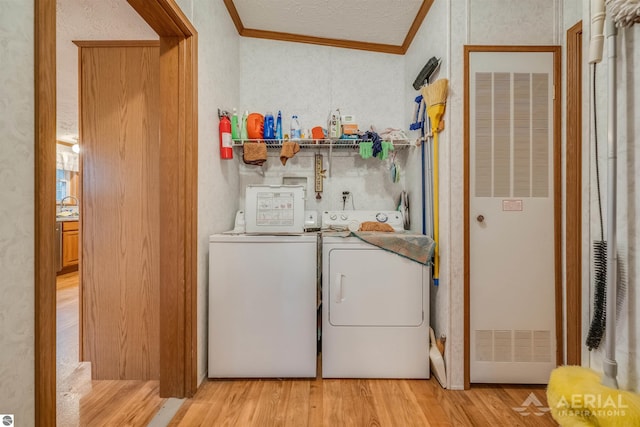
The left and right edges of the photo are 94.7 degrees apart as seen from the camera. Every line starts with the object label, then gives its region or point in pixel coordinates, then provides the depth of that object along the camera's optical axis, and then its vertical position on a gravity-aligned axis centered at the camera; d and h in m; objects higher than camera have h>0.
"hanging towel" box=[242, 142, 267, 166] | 2.36 +0.49
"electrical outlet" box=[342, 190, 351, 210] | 2.73 +0.12
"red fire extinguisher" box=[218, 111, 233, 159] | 2.19 +0.57
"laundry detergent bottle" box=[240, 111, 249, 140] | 2.36 +0.66
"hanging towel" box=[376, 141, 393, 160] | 2.36 +0.51
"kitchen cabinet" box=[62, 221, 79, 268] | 4.73 -0.51
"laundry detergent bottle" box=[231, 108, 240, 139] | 2.33 +0.67
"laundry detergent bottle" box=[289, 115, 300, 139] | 2.47 +0.70
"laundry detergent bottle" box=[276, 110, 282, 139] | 2.46 +0.72
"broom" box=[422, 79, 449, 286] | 1.80 +0.61
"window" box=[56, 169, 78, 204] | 6.12 +0.62
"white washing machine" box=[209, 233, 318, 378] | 1.88 -0.63
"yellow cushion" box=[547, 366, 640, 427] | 0.87 -0.61
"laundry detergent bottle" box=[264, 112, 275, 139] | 2.47 +0.71
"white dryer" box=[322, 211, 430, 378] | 1.90 -0.68
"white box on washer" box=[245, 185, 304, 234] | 1.96 +0.02
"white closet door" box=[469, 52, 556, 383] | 1.80 -0.04
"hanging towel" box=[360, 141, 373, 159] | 2.36 +0.51
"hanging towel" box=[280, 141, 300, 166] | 2.34 +0.50
